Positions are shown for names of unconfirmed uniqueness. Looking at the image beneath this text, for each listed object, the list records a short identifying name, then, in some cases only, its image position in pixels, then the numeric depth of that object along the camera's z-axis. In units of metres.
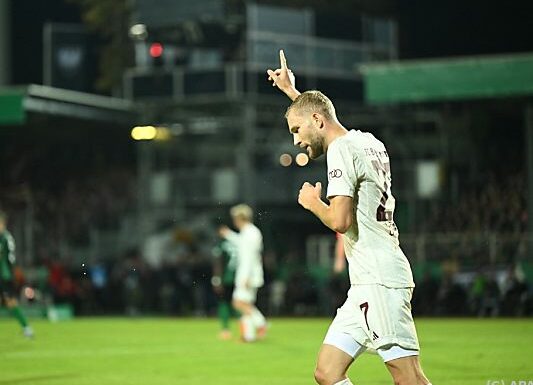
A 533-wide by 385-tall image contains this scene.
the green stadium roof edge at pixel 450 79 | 31.05
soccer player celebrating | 7.62
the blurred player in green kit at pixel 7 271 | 22.52
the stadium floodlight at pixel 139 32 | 40.16
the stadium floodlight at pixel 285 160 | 41.62
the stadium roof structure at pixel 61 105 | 35.00
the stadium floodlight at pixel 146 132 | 43.44
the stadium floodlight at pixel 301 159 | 40.66
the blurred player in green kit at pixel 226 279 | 23.11
